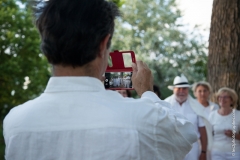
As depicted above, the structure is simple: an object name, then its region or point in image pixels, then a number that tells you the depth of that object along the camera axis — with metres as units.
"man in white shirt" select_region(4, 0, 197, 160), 1.46
